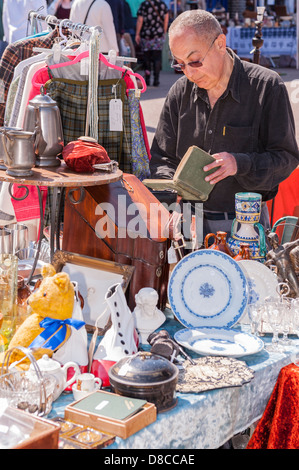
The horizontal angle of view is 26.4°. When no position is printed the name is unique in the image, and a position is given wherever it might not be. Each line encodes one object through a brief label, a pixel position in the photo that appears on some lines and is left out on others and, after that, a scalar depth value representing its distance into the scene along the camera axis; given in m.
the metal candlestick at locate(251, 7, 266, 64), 5.23
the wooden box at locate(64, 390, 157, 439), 1.41
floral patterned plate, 1.66
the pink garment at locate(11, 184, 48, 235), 3.37
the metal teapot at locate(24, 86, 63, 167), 2.14
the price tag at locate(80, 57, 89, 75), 3.10
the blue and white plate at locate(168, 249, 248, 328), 2.01
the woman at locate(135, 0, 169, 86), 10.82
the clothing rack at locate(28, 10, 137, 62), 3.12
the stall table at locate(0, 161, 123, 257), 1.90
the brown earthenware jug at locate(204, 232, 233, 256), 2.15
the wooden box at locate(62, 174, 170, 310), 2.04
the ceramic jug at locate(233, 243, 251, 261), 2.16
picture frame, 2.00
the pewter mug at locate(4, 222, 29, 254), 2.69
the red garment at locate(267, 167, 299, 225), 3.57
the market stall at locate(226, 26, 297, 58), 14.17
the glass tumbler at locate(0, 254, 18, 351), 1.88
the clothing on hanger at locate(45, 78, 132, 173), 3.12
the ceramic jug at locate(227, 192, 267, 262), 2.22
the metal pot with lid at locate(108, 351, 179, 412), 1.50
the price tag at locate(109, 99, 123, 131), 3.18
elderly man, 2.41
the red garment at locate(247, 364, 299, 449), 1.74
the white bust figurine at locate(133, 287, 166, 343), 1.92
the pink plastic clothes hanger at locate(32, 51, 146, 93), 3.10
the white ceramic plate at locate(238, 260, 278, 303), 2.09
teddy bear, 1.63
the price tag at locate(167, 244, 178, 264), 2.08
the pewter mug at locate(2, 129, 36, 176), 1.98
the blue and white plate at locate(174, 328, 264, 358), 1.83
